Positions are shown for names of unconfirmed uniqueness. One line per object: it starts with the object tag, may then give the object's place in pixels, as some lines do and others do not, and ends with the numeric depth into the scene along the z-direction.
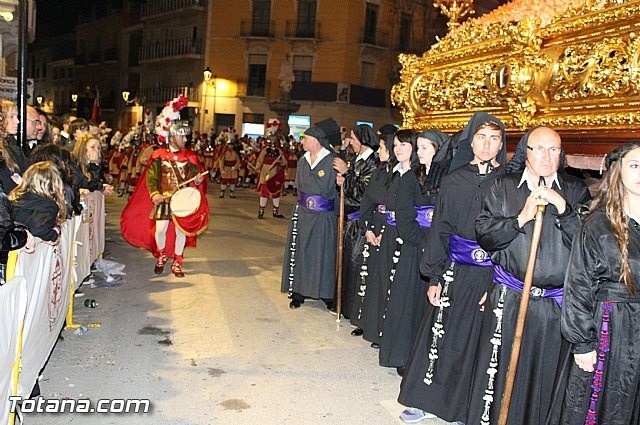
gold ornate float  4.01
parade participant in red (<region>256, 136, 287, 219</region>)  15.71
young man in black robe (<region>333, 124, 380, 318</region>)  6.52
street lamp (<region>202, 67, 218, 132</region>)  38.09
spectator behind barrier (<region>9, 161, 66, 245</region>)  4.26
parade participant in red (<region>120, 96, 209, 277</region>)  8.38
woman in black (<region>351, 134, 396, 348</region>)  5.67
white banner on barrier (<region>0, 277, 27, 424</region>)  3.15
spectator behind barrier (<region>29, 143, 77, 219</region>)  5.42
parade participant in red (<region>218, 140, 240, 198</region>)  20.50
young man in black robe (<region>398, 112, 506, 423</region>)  4.09
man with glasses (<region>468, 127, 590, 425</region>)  3.53
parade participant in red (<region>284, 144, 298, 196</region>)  22.62
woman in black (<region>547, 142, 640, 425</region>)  3.15
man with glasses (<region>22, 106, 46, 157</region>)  6.81
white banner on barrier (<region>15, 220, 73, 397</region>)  3.90
